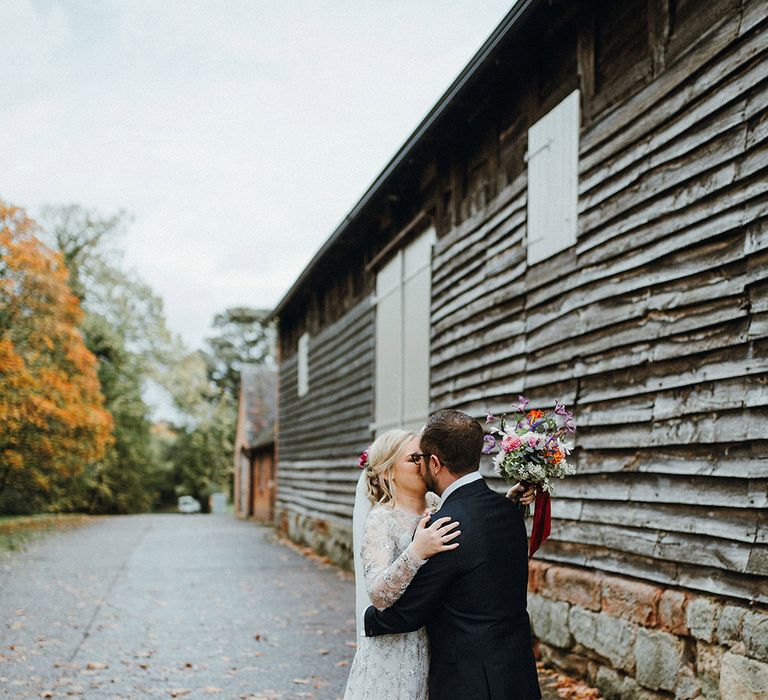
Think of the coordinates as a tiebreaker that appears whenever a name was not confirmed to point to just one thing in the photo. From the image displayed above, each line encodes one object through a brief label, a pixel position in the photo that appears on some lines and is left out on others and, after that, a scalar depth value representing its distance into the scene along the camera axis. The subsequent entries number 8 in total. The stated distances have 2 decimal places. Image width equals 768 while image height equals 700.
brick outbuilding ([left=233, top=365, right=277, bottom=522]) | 30.75
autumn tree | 21.72
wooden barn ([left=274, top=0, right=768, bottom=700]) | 5.02
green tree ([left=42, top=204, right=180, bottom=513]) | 36.19
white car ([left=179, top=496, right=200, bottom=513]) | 46.47
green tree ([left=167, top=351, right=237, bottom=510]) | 47.06
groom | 3.07
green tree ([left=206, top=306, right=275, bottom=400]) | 61.97
